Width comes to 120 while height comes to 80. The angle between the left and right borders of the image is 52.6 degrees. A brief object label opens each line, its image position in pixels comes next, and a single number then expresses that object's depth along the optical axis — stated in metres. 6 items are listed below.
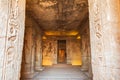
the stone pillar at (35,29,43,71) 7.90
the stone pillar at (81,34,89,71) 7.56
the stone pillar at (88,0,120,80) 1.70
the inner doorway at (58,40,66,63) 13.11
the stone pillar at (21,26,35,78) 5.83
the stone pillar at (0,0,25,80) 1.81
